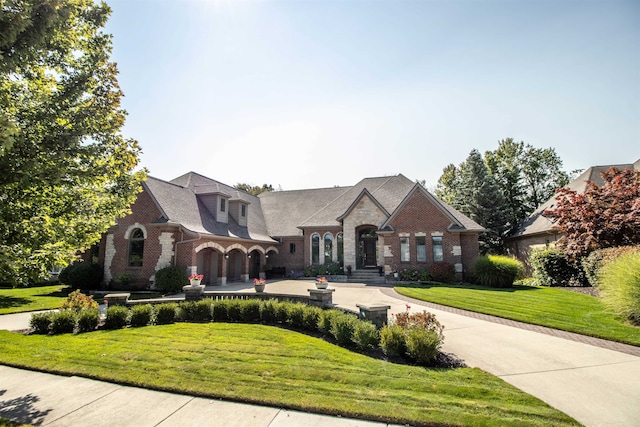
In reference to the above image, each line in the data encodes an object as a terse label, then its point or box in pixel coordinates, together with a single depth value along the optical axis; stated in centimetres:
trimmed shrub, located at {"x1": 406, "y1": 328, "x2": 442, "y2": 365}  623
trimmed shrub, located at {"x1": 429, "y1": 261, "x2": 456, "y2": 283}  2016
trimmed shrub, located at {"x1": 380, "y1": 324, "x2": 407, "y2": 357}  667
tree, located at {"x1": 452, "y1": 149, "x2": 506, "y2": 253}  3180
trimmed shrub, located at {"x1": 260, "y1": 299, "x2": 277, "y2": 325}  985
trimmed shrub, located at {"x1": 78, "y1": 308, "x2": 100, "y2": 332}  908
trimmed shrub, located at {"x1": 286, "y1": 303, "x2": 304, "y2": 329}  924
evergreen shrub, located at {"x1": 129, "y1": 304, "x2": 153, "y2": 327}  971
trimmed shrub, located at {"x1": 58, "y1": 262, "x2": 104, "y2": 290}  1834
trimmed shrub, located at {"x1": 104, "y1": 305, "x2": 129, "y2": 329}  946
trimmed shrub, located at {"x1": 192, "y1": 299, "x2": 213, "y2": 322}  1038
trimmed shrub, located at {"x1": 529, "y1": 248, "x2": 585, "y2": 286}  1672
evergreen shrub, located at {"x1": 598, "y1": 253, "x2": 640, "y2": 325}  844
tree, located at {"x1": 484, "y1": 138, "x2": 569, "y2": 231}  3991
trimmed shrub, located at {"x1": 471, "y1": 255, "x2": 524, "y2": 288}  1786
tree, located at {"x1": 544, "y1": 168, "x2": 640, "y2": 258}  1415
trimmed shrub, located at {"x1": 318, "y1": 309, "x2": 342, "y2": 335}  823
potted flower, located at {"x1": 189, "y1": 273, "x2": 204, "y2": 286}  1226
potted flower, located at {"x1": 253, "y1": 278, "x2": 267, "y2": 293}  1416
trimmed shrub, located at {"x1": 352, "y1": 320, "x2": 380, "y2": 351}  709
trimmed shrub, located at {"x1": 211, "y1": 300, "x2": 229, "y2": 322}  1036
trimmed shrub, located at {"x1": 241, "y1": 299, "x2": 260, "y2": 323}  1008
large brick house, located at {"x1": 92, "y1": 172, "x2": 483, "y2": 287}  1848
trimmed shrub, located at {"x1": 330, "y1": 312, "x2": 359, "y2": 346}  753
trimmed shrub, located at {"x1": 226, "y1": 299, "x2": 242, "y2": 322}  1019
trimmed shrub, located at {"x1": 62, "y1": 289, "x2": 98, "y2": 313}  994
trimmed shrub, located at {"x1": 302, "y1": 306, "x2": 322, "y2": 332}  884
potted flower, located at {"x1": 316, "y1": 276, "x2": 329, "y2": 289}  1162
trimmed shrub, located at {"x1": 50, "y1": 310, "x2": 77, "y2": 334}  895
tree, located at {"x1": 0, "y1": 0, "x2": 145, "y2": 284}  434
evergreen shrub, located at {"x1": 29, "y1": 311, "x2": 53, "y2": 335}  900
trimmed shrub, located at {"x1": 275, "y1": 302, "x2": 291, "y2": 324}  964
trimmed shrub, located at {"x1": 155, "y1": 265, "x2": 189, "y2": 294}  1694
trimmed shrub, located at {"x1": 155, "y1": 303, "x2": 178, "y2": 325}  1007
